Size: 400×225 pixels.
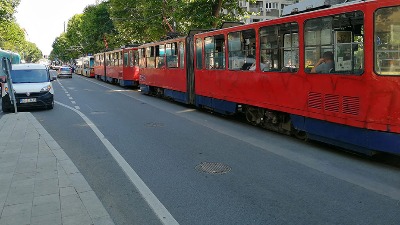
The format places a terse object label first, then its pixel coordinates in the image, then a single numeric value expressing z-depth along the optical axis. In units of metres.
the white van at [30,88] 15.57
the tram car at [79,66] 61.03
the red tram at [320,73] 6.71
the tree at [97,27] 63.91
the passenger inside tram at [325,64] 7.75
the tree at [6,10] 39.75
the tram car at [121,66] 27.27
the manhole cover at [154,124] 11.51
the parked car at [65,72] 50.28
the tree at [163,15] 24.28
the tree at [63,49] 105.91
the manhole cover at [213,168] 6.66
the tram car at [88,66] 50.16
